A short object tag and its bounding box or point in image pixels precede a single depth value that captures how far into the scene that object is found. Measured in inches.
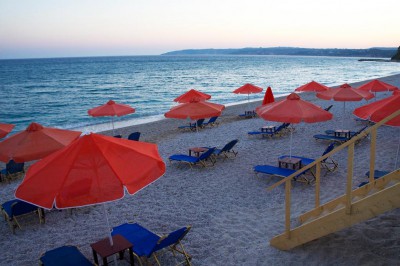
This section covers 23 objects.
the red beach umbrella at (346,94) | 417.1
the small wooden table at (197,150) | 390.3
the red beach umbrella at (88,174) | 132.6
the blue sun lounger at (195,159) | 358.0
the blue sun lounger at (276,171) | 299.1
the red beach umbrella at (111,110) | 452.4
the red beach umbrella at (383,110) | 225.2
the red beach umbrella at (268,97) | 611.5
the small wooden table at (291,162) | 322.3
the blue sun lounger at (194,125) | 593.3
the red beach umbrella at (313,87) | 628.9
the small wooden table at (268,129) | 497.8
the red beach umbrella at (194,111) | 352.5
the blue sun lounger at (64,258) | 175.2
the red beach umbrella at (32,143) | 239.6
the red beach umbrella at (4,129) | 366.3
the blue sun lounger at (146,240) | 176.2
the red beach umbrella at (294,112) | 290.7
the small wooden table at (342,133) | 438.5
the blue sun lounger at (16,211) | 241.0
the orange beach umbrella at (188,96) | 537.6
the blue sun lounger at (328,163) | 321.6
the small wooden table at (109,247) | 168.4
